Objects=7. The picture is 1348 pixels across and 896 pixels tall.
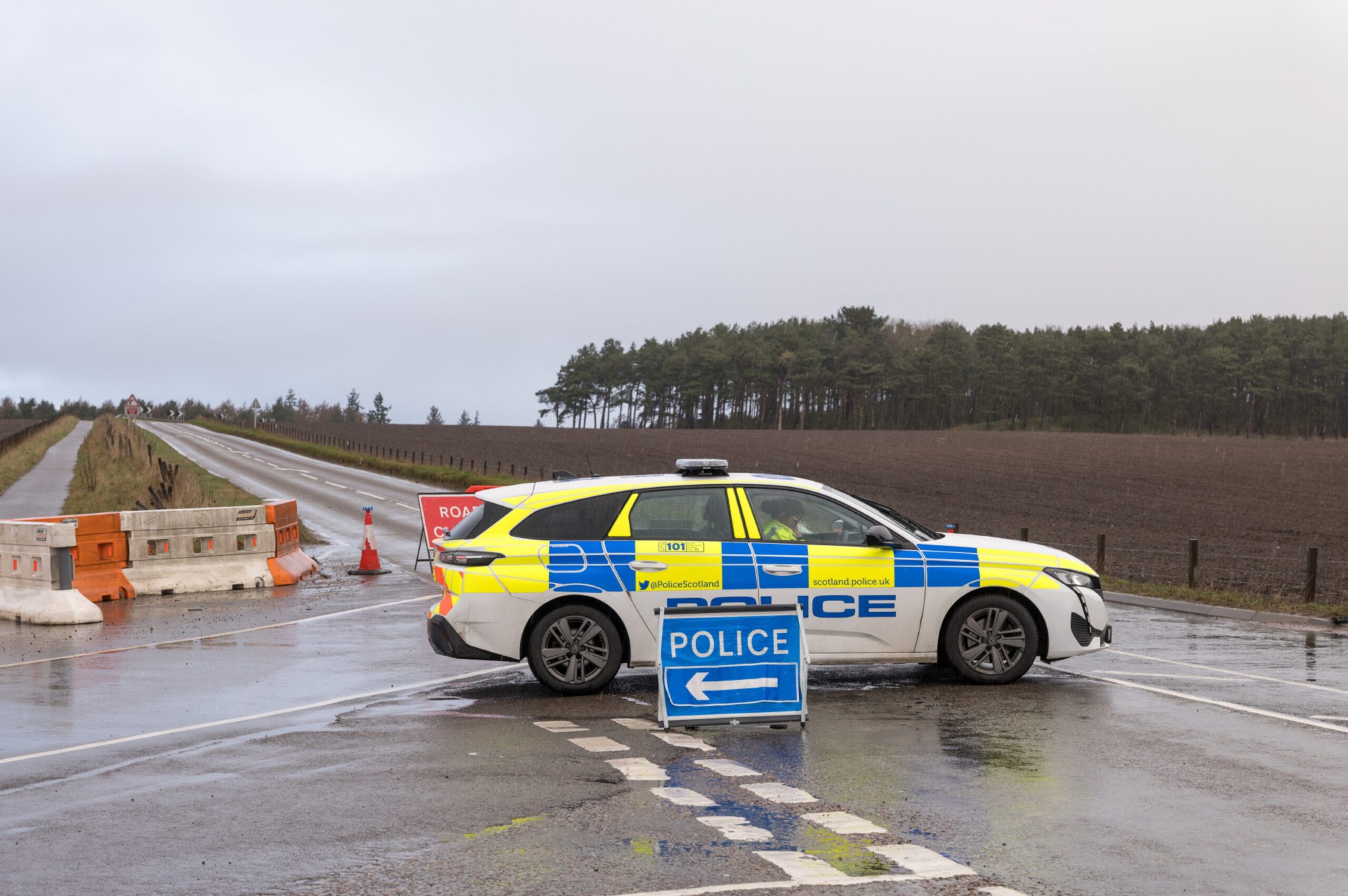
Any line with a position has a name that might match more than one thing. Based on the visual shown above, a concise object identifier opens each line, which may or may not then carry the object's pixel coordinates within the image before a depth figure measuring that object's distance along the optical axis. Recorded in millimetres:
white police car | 9742
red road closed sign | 19688
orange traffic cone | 19688
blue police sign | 8555
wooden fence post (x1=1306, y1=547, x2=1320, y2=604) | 16484
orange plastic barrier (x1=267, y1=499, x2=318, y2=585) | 18469
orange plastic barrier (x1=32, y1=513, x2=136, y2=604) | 15922
